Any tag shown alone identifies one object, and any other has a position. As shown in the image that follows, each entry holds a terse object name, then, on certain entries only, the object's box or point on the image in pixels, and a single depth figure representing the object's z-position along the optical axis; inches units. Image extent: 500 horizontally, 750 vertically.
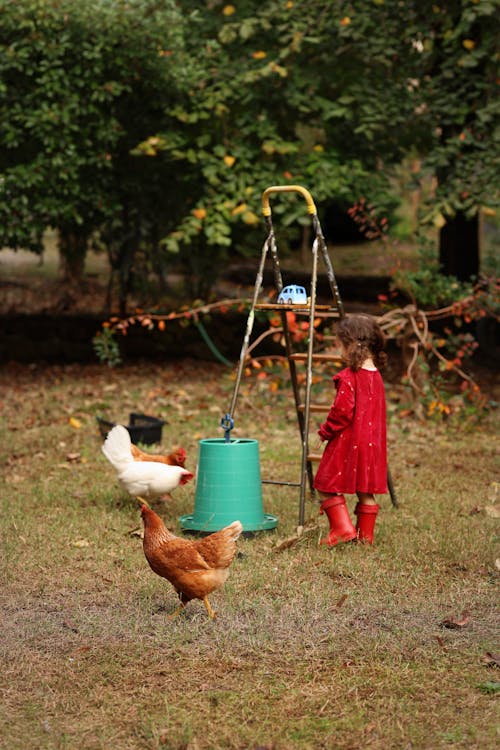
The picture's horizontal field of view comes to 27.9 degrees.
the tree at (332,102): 412.2
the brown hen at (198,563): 172.6
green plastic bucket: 231.0
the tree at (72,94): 414.3
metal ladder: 234.8
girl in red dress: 227.9
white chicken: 243.8
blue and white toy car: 240.7
